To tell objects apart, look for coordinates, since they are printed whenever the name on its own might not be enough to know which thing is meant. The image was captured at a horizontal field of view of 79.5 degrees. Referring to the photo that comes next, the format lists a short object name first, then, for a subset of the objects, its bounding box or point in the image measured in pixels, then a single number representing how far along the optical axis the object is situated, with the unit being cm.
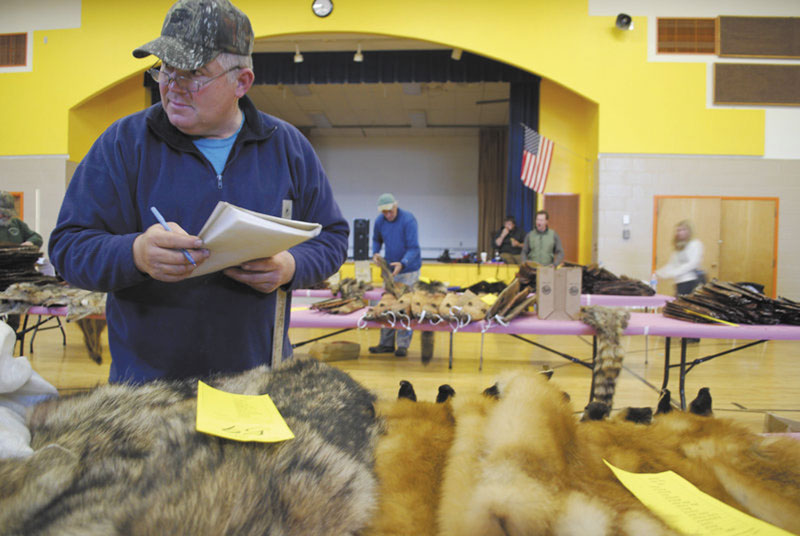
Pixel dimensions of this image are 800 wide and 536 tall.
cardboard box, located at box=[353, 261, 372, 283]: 486
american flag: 837
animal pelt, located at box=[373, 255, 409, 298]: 402
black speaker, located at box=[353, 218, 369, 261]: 859
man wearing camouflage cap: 95
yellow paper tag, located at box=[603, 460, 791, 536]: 57
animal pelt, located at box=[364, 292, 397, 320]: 336
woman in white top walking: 523
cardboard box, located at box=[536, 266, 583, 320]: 329
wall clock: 773
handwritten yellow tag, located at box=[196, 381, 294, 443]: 60
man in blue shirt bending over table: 522
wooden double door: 777
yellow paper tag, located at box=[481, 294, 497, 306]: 391
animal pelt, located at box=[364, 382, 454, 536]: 62
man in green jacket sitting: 696
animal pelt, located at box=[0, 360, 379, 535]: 48
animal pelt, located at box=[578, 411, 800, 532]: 67
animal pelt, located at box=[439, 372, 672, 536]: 55
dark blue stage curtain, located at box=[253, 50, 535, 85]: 916
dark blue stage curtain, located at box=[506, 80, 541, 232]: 1000
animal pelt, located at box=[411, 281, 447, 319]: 337
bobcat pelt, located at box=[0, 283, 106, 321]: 361
